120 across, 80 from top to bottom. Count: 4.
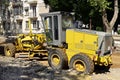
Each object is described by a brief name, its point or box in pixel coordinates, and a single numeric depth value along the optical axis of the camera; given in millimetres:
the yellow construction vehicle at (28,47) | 9676
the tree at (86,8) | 12642
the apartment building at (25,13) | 34643
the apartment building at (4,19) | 38705
